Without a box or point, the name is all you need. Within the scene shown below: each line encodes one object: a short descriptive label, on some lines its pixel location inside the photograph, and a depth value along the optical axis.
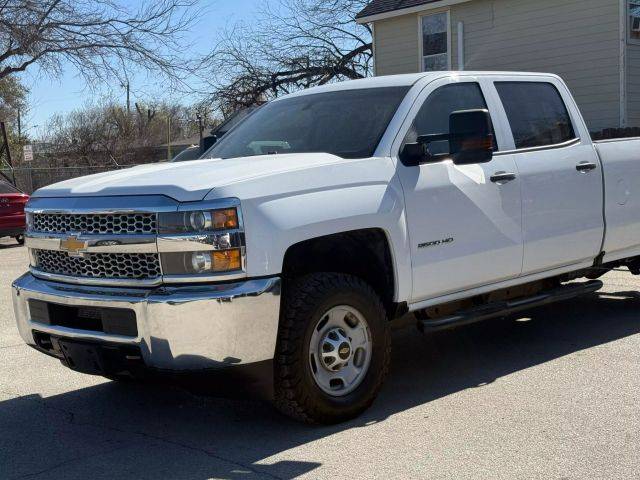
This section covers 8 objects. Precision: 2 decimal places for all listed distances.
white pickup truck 4.19
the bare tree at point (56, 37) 21.58
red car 16.02
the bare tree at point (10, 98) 34.44
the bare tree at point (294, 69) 27.19
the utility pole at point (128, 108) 48.22
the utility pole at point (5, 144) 30.65
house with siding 17.97
